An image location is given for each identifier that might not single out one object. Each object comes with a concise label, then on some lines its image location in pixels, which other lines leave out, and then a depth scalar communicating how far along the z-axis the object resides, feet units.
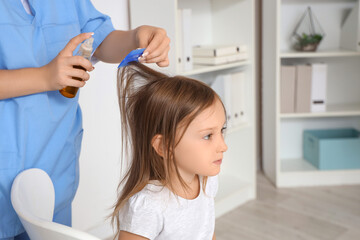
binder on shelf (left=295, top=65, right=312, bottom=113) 8.96
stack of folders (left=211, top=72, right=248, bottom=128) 8.08
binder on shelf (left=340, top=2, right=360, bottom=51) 8.71
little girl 3.38
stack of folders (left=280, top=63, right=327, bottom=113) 8.97
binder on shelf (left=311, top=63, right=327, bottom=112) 8.98
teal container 9.09
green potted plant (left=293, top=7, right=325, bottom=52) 9.32
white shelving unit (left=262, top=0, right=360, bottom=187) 8.80
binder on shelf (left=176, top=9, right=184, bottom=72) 6.90
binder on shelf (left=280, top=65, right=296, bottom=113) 8.98
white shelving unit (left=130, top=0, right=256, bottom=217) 8.20
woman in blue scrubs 2.80
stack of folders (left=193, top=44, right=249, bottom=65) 7.63
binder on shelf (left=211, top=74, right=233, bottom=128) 8.04
